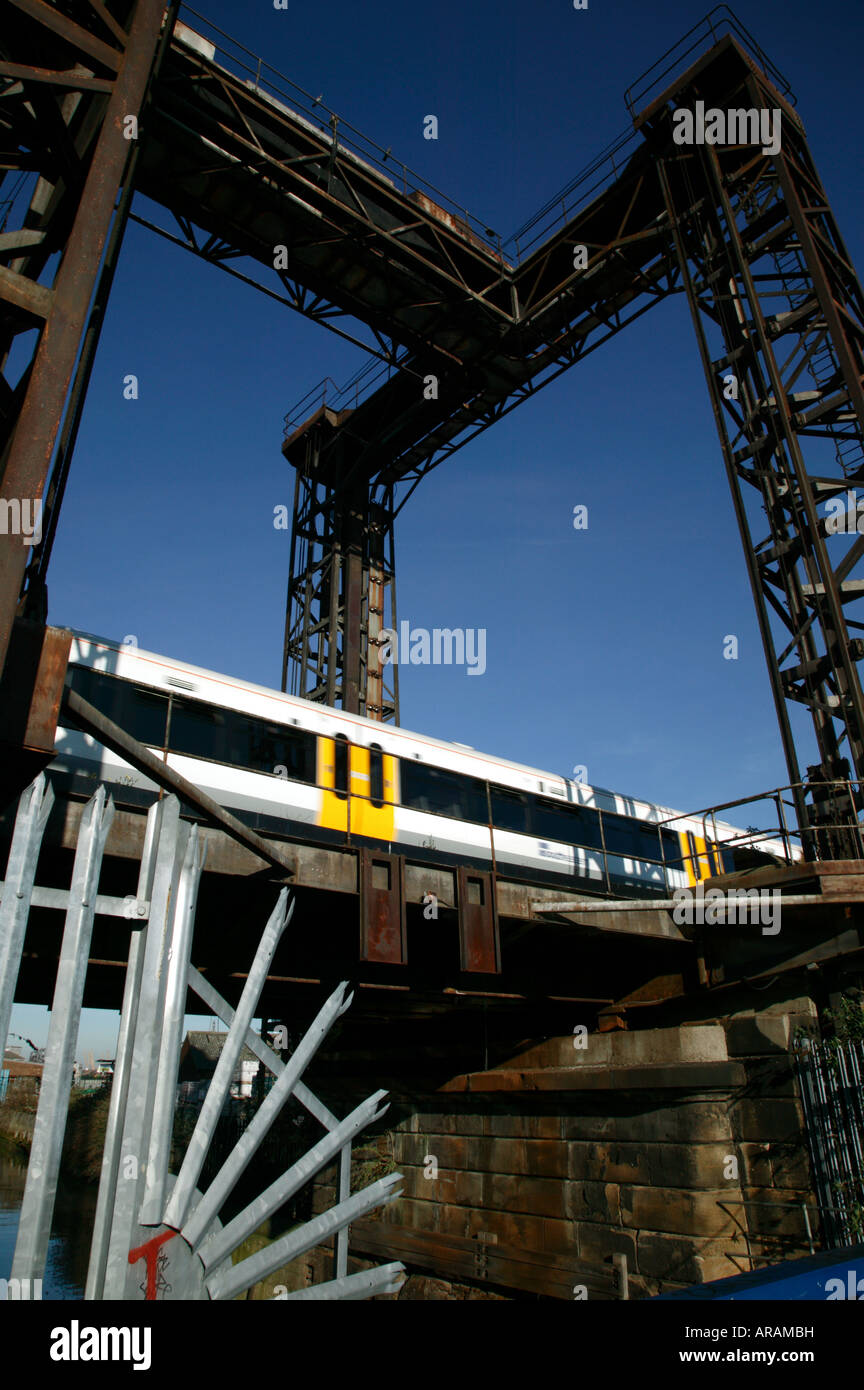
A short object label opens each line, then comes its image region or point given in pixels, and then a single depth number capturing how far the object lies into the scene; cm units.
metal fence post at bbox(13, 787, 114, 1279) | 513
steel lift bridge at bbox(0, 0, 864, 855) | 1378
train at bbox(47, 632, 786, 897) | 1062
